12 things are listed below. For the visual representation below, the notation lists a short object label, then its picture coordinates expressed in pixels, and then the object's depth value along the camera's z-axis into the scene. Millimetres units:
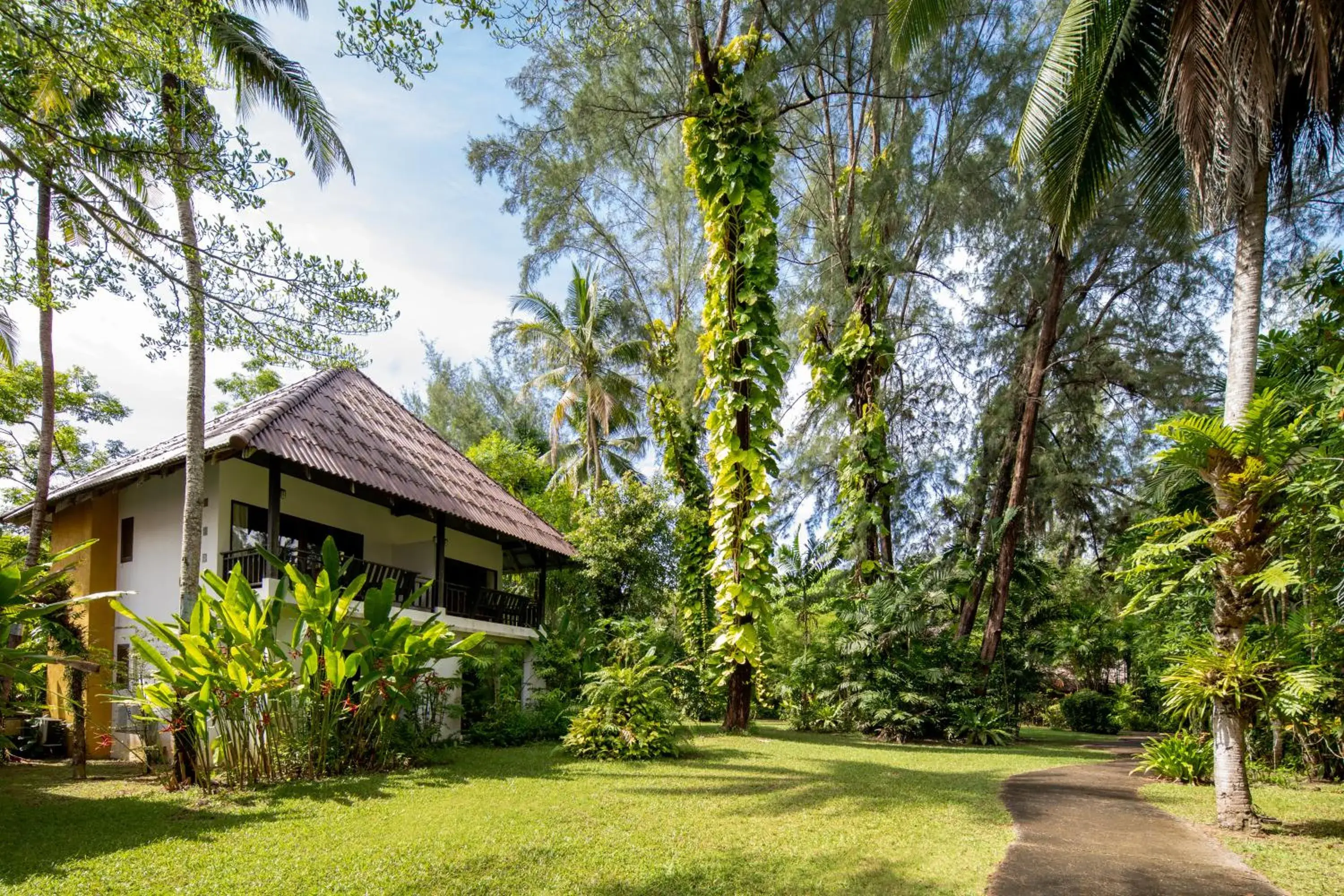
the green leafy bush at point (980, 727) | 13211
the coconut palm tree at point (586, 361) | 24844
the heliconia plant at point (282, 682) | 7449
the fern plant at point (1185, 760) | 8539
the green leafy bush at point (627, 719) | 9719
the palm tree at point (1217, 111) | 6570
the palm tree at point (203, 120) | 6016
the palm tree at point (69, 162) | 5285
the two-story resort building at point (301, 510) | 11773
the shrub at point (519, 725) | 11953
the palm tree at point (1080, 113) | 8070
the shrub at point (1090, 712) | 19484
